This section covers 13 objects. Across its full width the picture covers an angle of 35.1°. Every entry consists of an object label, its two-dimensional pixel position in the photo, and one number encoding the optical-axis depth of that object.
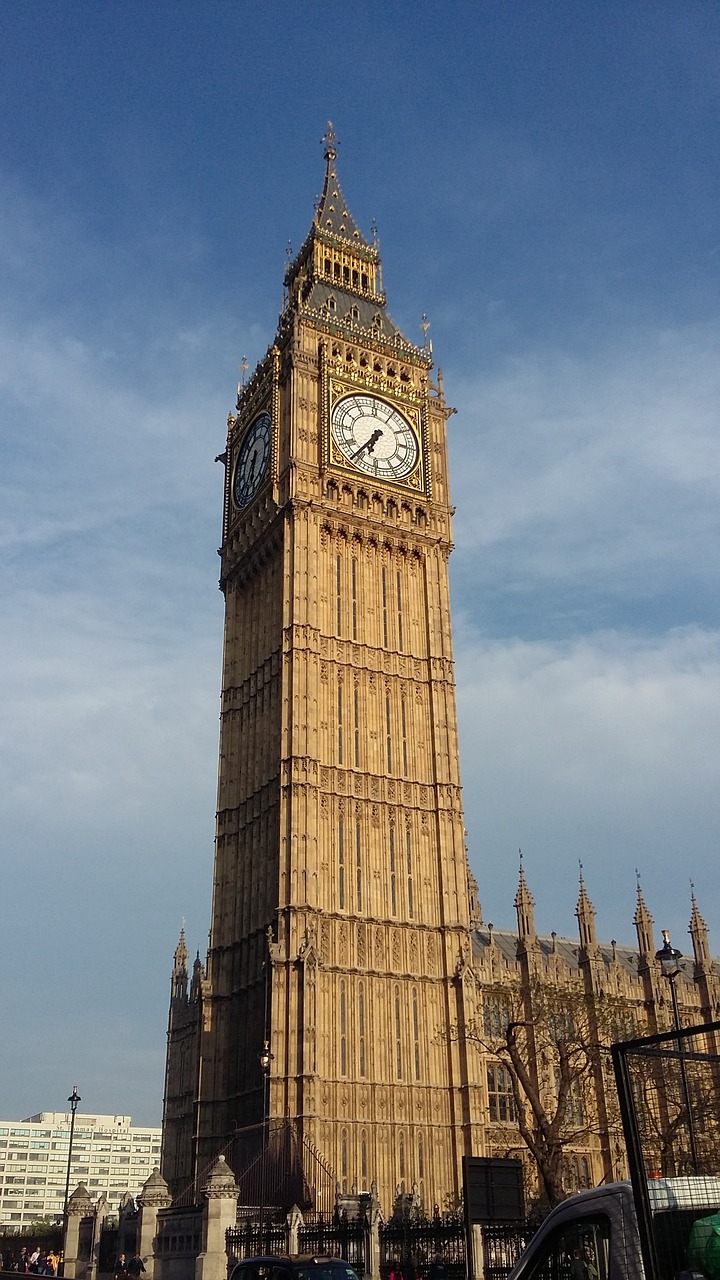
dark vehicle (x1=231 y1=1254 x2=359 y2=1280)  15.62
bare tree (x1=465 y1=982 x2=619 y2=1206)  25.33
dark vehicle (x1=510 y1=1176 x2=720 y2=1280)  7.48
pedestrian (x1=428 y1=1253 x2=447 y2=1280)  21.41
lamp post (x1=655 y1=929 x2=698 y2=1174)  21.14
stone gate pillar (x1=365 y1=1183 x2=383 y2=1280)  24.45
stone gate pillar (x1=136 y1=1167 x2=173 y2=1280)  32.62
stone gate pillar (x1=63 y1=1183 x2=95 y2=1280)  37.75
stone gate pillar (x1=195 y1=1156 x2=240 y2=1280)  27.89
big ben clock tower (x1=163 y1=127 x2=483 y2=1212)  44.91
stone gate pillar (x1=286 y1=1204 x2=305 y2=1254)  26.78
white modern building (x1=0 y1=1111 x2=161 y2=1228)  142.50
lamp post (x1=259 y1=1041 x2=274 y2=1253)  42.48
